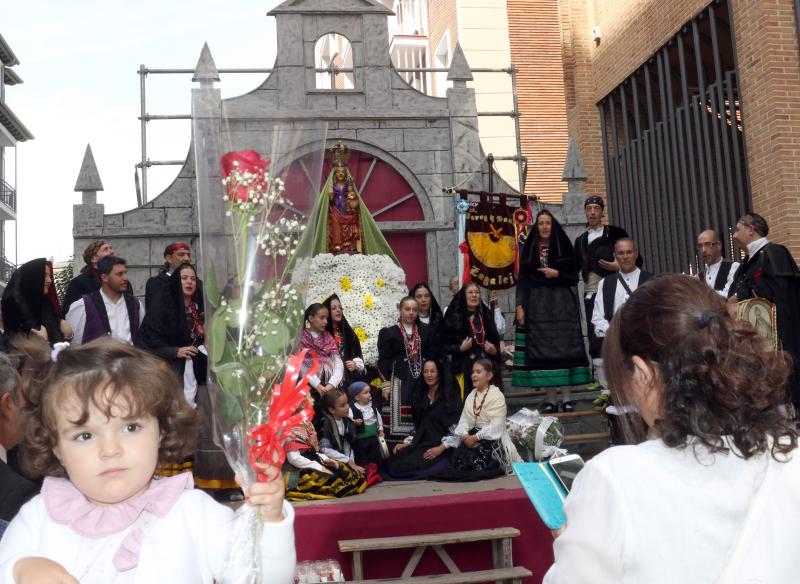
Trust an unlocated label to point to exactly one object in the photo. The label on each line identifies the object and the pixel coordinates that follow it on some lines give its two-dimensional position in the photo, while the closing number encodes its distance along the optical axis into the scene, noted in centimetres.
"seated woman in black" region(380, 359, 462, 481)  759
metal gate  1105
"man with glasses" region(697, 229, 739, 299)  729
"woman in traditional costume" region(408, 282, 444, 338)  927
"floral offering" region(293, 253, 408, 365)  1006
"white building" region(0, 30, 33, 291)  2972
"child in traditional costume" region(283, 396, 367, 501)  656
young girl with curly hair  182
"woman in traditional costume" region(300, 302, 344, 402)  785
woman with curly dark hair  157
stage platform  529
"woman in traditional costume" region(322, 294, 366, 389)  850
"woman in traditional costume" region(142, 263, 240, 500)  676
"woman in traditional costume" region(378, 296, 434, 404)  864
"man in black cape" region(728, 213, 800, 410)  664
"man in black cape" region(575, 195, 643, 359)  871
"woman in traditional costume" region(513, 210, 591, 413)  886
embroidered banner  1027
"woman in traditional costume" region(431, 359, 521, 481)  722
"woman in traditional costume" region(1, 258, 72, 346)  606
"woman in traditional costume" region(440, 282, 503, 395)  848
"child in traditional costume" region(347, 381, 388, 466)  765
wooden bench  507
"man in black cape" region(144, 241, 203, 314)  696
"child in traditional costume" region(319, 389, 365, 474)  734
